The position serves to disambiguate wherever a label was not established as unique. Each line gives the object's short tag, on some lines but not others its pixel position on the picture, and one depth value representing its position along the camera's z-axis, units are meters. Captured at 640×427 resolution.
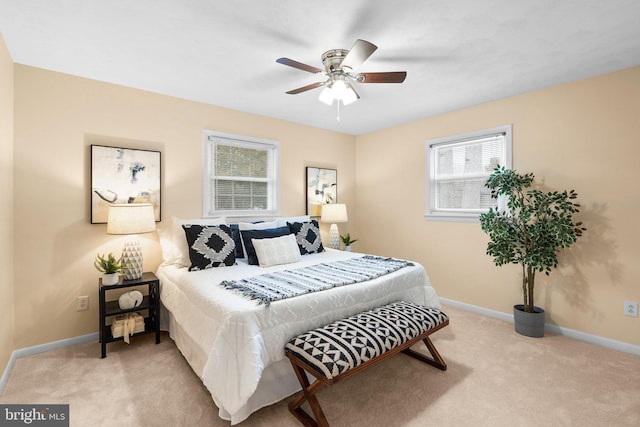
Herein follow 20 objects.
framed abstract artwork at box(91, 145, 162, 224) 2.79
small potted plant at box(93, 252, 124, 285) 2.58
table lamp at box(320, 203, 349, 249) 4.25
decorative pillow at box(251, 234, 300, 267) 2.98
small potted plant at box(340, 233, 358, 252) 4.42
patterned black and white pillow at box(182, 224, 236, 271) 2.76
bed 1.71
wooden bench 1.65
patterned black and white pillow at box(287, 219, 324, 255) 3.52
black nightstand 2.51
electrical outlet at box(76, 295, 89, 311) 2.75
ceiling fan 1.94
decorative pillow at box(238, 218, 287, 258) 3.28
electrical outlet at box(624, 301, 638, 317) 2.62
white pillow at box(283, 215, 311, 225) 3.77
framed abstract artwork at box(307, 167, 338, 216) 4.43
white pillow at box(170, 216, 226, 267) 2.83
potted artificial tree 2.74
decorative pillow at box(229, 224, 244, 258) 3.26
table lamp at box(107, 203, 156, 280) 2.59
